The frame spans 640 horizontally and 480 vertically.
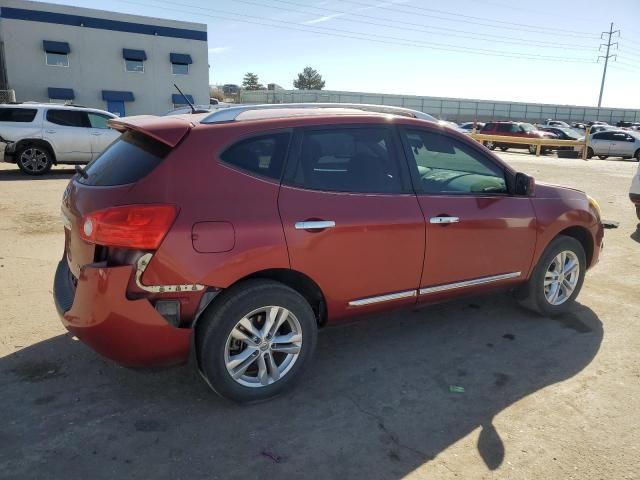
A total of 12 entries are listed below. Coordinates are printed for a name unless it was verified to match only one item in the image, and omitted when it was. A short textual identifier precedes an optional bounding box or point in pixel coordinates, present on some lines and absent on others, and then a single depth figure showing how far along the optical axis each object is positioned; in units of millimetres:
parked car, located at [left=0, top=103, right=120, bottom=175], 12016
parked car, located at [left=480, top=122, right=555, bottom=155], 27761
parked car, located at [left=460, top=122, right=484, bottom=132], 33750
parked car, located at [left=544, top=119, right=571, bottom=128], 45375
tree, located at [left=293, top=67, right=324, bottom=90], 97288
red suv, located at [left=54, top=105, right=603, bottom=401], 2746
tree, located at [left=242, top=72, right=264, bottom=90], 104206
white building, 28125
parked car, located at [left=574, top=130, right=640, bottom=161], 24469
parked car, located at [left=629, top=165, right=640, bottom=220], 8234
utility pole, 72312
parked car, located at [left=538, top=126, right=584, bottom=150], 29588
